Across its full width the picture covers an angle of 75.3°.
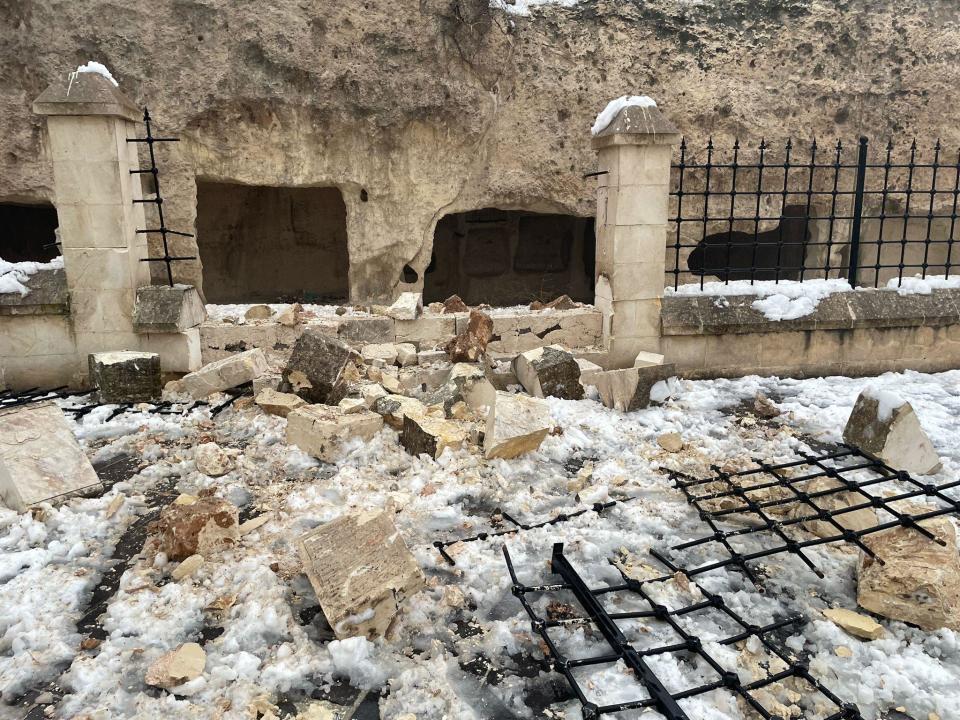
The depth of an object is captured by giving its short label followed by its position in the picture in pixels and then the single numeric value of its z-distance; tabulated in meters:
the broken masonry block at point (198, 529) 2.77
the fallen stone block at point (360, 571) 2.29
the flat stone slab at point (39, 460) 3.20
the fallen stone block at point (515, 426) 3.78
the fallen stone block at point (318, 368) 4.48
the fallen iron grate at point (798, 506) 2.79
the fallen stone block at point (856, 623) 2.32
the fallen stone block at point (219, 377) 4.86
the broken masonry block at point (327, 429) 3.89
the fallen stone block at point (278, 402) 4.45
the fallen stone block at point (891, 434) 3.61
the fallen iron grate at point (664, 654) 2.00
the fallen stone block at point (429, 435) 3.83
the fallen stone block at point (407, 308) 5.48
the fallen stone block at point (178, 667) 2.08
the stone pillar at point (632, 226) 4.99
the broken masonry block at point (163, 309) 4.96
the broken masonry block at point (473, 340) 5.18
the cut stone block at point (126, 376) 4.65
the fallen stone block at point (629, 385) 4.77
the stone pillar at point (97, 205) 4.62
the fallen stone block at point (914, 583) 2.35
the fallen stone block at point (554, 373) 4.89
